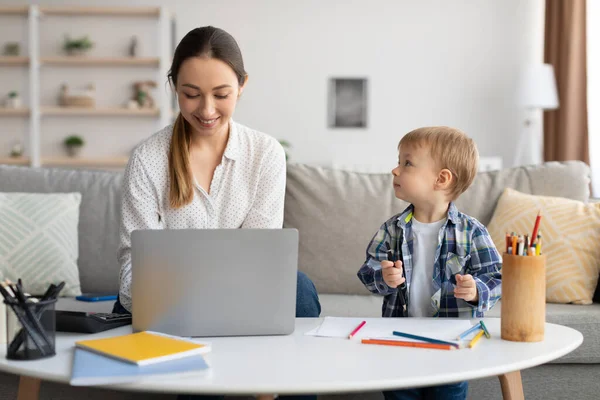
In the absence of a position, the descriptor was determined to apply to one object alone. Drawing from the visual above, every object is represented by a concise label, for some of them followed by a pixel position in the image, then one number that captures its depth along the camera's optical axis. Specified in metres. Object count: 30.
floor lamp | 4.59
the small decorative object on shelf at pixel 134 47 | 5.27
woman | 1.57
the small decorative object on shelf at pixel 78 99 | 5.17
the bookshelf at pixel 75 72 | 5.14
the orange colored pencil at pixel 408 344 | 1.12
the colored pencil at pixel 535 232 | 1.21
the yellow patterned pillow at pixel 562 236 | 2.19
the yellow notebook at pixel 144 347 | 1.00
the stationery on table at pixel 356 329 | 1.21
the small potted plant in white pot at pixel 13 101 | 5.27
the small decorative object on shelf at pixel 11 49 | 5.28
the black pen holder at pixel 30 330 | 1.04
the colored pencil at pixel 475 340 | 1.14
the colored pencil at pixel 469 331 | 1.19
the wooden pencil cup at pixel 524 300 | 1.19
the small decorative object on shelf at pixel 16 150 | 5.30
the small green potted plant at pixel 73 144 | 5.27
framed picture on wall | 5.28
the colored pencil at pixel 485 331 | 1.21
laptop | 1.15
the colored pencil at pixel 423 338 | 1.14
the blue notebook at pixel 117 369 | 0.93
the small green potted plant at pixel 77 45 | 5.19
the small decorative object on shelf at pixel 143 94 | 5.23
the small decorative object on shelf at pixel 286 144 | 5.14
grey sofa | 2.37
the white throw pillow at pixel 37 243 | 2.23
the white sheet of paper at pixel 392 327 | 1.21
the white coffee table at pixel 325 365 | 0.92
